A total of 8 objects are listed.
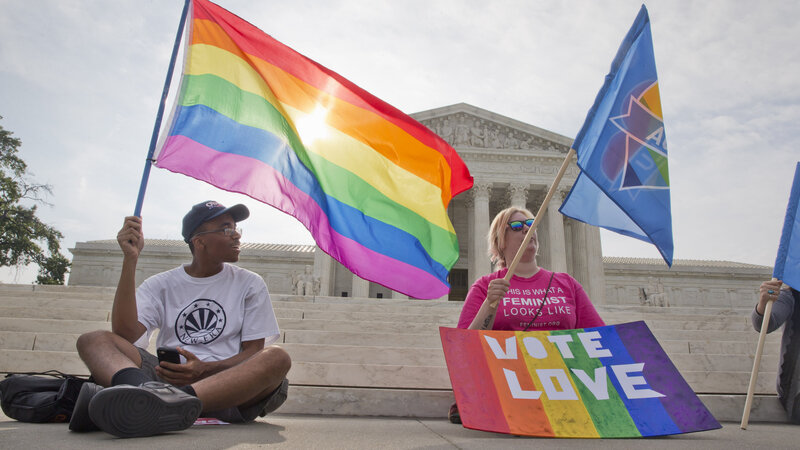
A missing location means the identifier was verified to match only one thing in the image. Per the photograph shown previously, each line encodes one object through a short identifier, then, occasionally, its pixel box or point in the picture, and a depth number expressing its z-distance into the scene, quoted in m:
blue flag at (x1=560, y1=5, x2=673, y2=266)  3.38
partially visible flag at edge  3.92
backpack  2.70
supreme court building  24.70
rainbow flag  3.65
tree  24.97
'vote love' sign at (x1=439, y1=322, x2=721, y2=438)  2.75
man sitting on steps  2.20
